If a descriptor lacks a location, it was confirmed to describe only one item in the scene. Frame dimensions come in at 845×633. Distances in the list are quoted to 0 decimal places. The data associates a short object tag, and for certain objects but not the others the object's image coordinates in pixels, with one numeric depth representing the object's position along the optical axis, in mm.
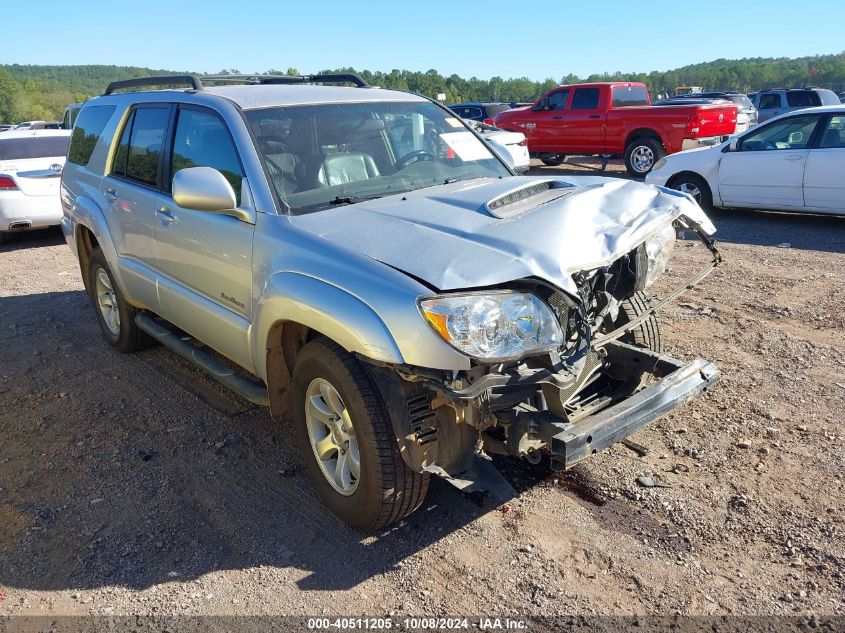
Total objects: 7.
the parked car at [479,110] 21359
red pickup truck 14227
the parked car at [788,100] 20047
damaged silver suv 2711
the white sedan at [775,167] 9109
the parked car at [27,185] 9891
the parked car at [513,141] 12573
